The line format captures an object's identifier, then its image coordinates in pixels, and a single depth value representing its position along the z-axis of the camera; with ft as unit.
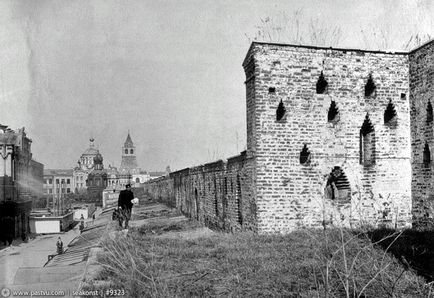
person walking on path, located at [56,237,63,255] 72.63
